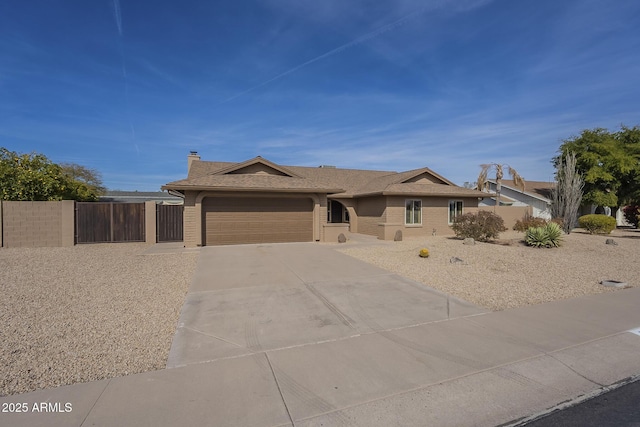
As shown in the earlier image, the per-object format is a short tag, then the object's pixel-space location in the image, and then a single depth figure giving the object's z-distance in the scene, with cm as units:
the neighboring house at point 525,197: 3068
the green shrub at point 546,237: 1325
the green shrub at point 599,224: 1923
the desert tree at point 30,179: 1540
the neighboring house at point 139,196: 4533
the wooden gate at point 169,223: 1667
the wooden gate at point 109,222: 1531
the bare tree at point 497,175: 2784
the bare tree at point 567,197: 2103
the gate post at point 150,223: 1630
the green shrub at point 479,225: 1447
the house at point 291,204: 1483
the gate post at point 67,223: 1480
